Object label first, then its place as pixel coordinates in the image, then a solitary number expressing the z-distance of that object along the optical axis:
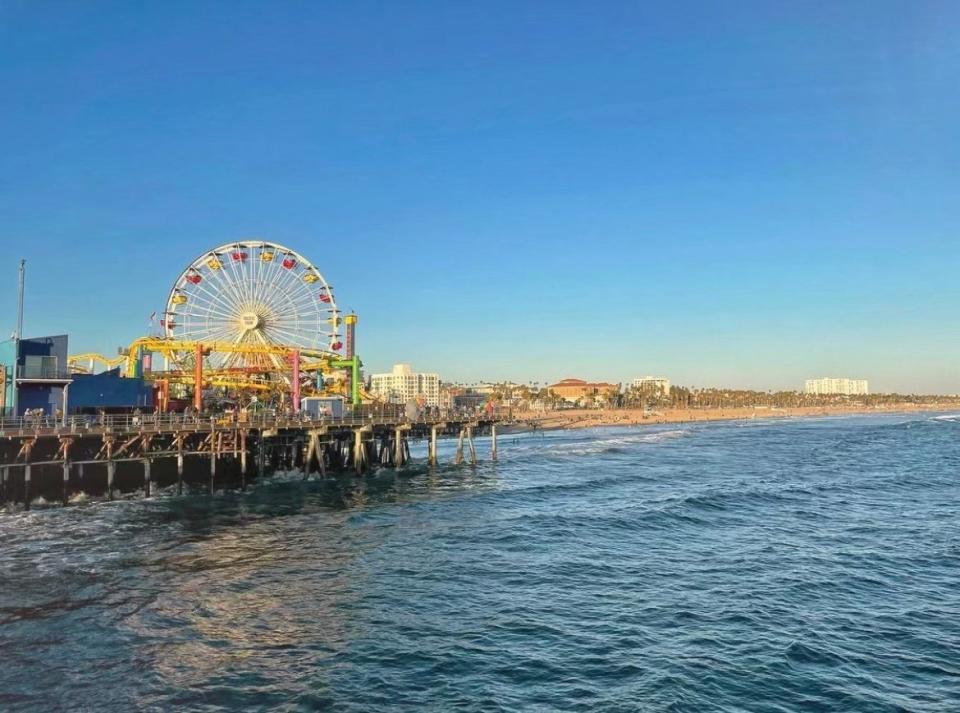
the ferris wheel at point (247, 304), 67.31
